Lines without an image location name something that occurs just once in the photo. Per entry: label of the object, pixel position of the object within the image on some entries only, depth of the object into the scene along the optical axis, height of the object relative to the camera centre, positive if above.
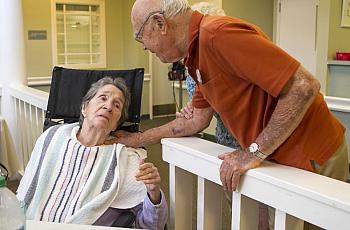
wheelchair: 2.11 -0.16
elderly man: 1.11 -0.07
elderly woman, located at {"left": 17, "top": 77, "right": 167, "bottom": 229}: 1.58 -0.47
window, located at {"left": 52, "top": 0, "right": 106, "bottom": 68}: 6.51 +0.43
